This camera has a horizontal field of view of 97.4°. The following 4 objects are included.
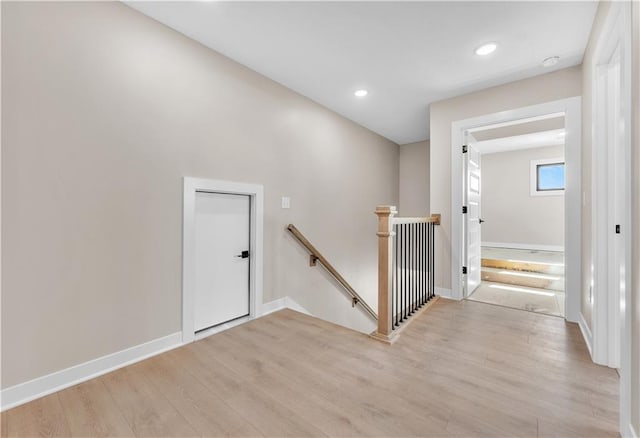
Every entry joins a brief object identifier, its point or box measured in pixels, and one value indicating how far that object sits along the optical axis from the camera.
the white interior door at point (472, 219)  3.39
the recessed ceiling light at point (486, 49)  2.35
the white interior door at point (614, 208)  1.82
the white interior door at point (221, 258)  2.46
